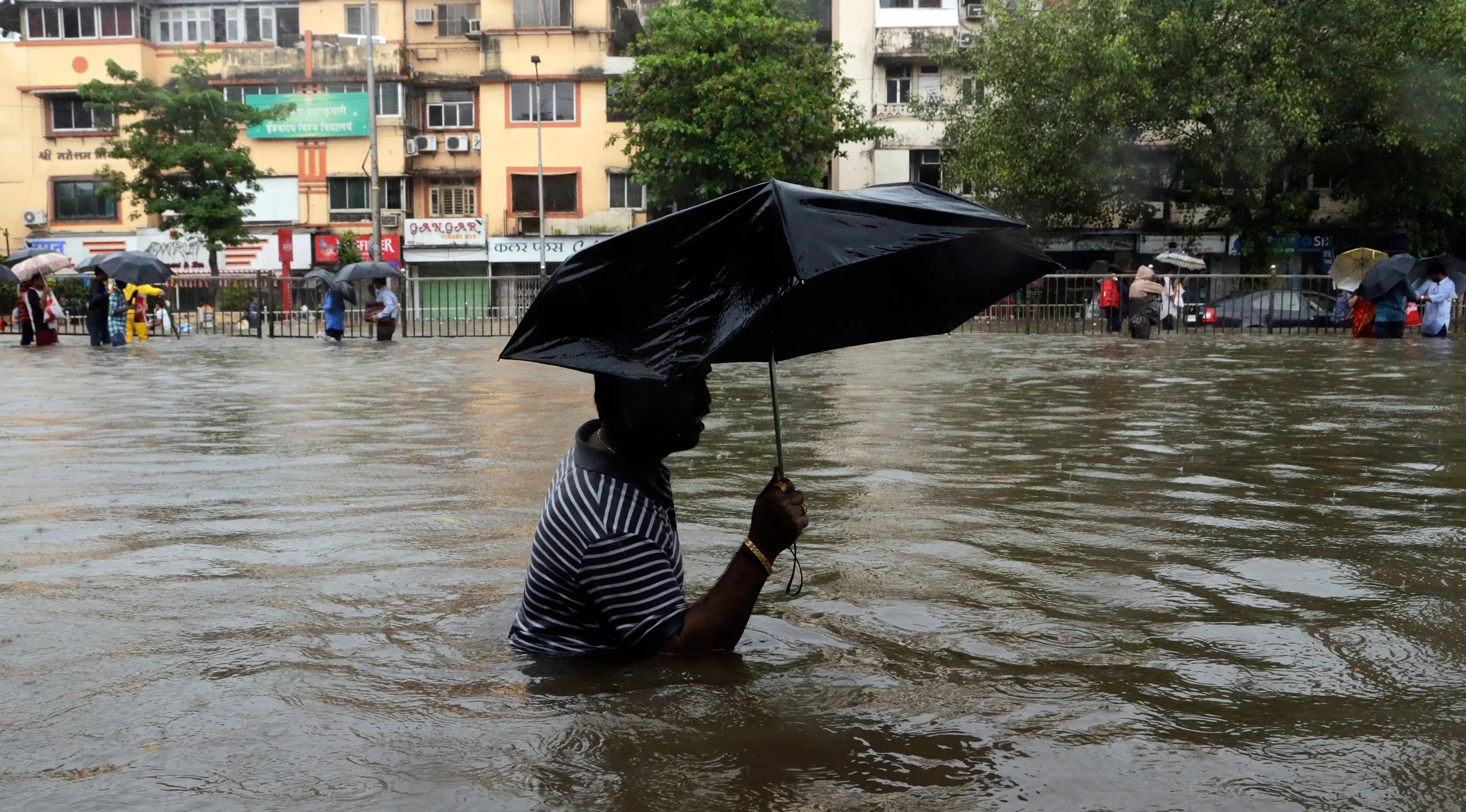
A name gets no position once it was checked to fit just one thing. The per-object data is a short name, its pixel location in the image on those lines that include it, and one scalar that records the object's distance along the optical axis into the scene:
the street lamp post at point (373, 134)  36.94
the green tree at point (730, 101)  39.22
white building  44.31
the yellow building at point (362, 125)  46.12
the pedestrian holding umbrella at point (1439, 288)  23.09
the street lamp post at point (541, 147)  44.47
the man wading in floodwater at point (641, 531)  3.50
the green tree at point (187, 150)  38.81
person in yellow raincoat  29.55
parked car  28.31
